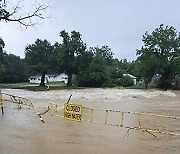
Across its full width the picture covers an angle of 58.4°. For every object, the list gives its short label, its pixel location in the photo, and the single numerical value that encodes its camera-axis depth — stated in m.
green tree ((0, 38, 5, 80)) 34.33
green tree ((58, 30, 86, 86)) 35.41
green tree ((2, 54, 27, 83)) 43.88
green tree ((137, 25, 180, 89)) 36.04
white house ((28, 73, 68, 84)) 50.93
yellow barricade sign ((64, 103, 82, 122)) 8.99
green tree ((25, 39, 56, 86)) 35.97
